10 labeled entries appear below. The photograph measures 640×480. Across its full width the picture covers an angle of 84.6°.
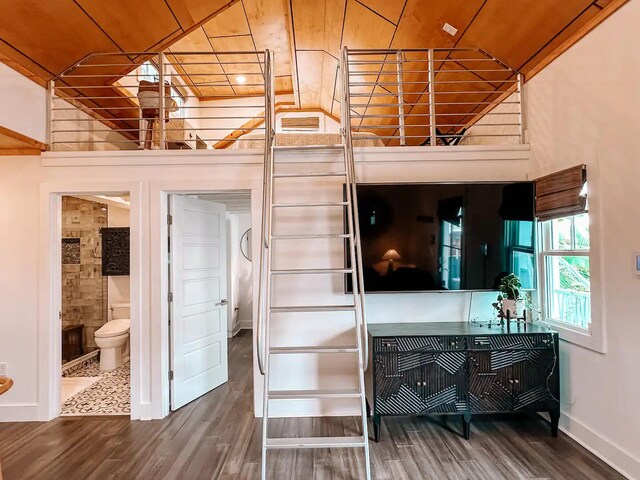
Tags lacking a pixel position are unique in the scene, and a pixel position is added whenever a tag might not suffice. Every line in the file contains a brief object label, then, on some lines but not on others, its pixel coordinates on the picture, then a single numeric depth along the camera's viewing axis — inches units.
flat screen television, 116.8
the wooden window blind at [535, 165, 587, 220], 100.2
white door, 131.6
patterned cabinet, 105.3
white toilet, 172.4
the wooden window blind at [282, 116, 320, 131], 268.7
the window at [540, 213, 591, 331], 105.6
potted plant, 112.3
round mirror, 264.1
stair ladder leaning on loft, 85.0
